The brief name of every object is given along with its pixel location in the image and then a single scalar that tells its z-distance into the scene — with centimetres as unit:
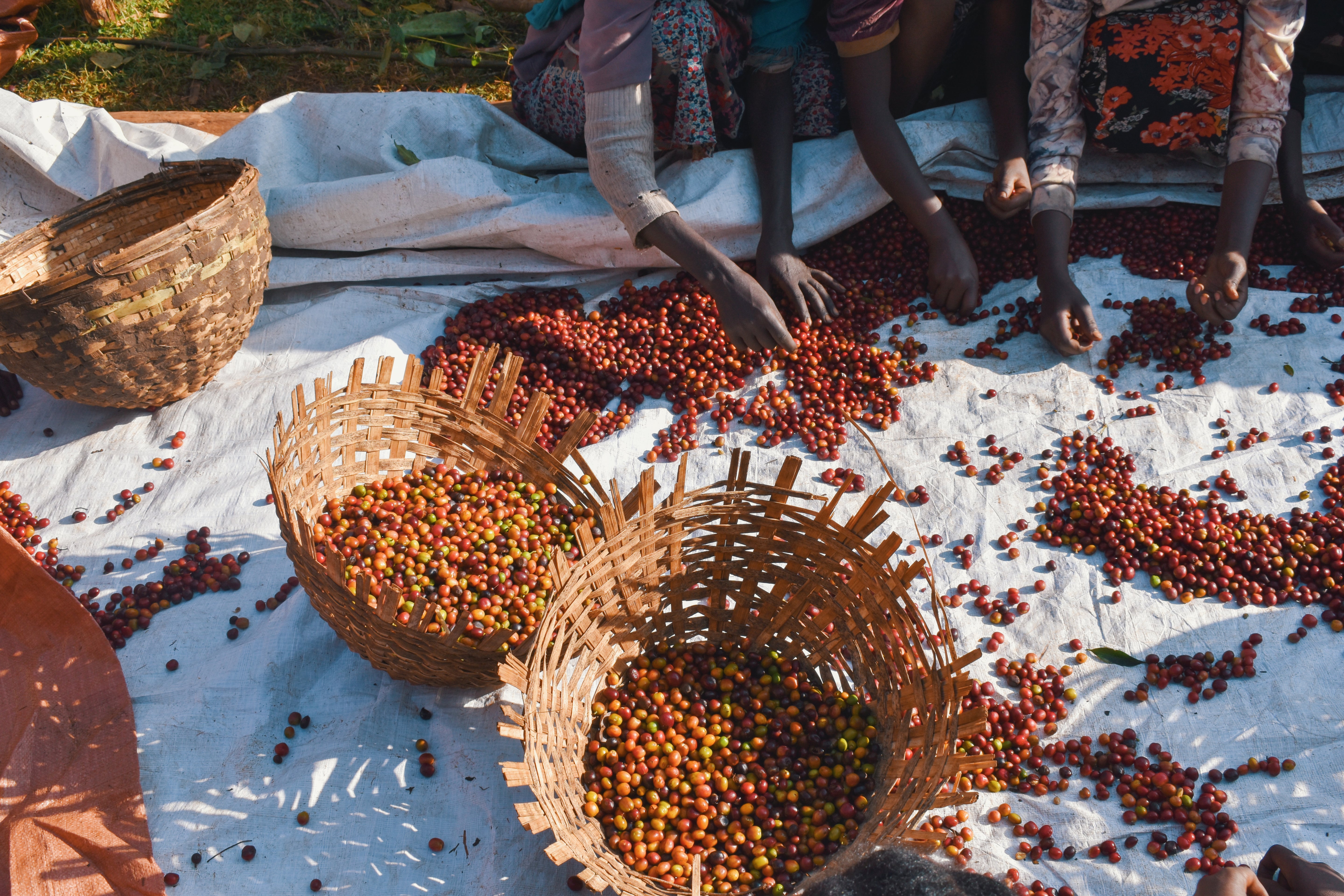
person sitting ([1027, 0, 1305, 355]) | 326
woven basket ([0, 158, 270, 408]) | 268
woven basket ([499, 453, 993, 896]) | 182
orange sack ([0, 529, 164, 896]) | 211
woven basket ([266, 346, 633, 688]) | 207
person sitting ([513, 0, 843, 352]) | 315
